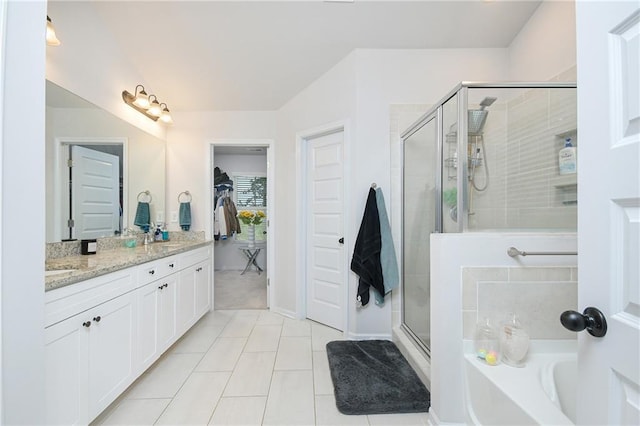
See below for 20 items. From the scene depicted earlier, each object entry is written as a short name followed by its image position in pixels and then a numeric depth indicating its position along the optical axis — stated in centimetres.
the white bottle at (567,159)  176
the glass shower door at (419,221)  203
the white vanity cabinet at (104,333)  125
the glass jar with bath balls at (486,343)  137
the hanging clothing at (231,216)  529
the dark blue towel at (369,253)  242
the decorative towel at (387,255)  243
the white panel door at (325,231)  282
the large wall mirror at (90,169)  193
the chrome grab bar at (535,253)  142
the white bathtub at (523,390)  107
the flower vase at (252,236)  559
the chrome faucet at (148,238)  287
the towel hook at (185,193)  338
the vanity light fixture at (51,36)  171
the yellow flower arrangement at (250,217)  557
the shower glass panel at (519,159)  165
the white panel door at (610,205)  59
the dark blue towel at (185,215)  330
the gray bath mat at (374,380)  164
